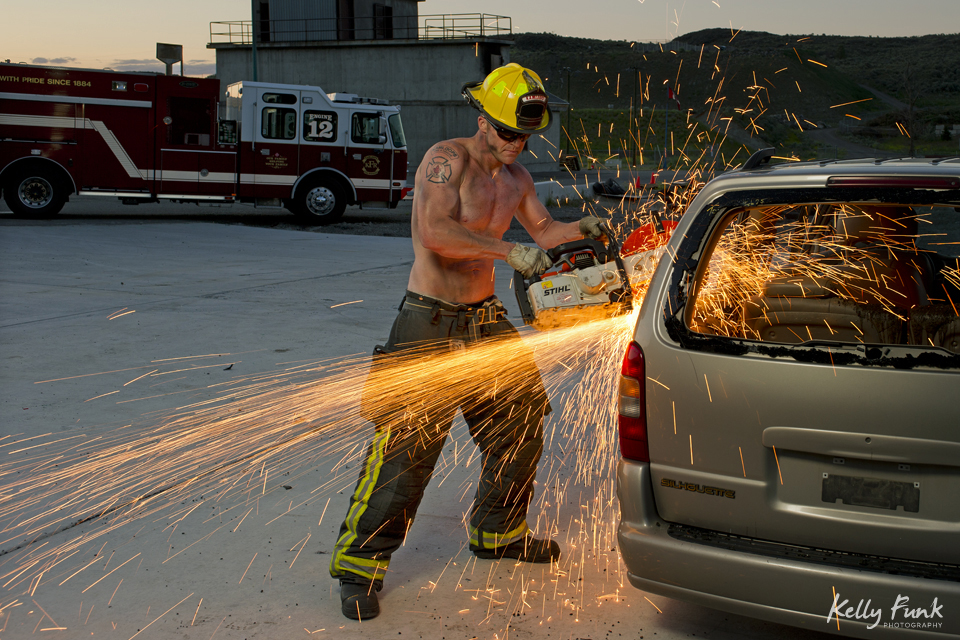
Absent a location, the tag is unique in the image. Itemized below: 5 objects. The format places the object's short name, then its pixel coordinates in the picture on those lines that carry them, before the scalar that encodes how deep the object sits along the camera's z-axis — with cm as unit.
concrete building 4000
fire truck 1648
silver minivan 219
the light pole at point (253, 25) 3007
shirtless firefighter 297
